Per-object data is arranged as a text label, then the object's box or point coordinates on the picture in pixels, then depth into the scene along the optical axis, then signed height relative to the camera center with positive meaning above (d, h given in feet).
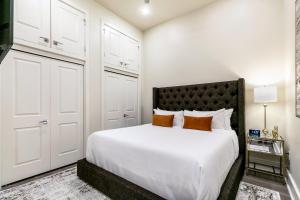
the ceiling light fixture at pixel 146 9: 10.42 +6.27
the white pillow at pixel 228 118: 8.71 -1.02
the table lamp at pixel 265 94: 7.59 +0.27
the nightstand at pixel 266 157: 7.35 -2.98
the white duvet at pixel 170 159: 4.12 -1.87
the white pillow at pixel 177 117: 10.15 -1.10
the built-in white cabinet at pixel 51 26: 7.24 +3.77
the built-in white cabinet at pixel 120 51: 11.11 +3.72
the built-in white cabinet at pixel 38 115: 6.95 -0.72
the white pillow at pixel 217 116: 8.71 -0.93
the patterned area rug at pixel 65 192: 5.99 -3.62
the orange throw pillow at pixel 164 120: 9.92 -1.29
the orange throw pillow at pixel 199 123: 8.38 -1.25
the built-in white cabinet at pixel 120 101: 11.24 -0.07
